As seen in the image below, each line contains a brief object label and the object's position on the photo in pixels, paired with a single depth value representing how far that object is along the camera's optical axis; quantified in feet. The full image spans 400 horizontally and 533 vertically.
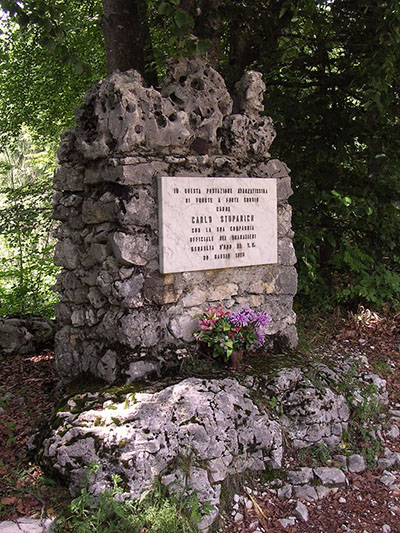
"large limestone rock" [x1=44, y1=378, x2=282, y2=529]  10.74
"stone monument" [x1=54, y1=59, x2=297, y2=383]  13.34
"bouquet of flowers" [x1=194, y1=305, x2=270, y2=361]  13.79
